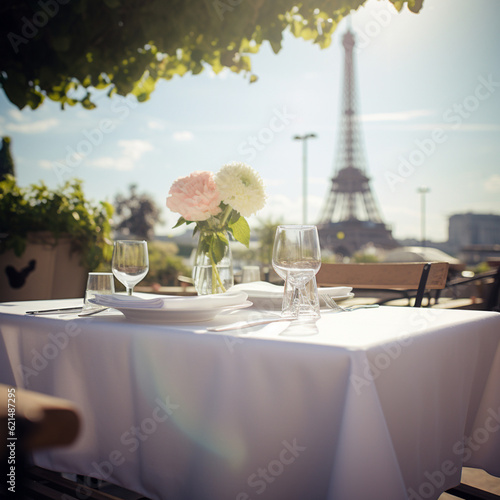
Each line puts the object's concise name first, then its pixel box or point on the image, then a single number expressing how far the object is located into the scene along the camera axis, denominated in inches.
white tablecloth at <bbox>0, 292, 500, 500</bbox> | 33.0
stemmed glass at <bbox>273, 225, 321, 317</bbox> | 49.6
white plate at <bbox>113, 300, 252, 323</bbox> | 47.3
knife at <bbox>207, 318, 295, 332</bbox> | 42.4
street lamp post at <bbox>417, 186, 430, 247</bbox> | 1397.6
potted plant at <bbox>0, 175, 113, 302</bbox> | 139.0
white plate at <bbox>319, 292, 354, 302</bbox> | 63.3
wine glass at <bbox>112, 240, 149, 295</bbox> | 62.1
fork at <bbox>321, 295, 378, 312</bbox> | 61.7
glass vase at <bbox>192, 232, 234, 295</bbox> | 63.7
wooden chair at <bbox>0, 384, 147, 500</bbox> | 25.2
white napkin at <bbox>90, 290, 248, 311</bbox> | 46.7
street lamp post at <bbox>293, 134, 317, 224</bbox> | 857.9
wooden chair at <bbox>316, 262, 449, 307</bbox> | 98.6
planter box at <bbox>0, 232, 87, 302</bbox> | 138.9
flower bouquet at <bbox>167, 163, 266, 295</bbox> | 59.8
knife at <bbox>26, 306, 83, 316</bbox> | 56.8
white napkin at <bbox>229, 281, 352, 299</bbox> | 63.0
